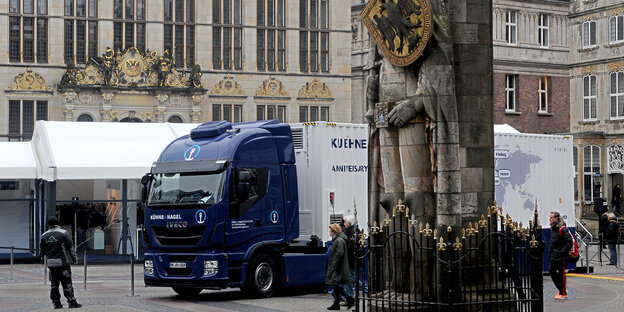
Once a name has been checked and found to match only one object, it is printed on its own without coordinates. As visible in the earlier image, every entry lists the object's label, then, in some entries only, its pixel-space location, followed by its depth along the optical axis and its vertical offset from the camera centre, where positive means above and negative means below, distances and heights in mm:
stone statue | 15078 +707
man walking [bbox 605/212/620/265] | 31453 -1680
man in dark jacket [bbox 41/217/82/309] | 20672 -1483
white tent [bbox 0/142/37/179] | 33594 +504
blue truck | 22000 -473
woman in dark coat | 20109 -1619
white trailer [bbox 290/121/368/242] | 23750 +81
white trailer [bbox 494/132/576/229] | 27734 +55
